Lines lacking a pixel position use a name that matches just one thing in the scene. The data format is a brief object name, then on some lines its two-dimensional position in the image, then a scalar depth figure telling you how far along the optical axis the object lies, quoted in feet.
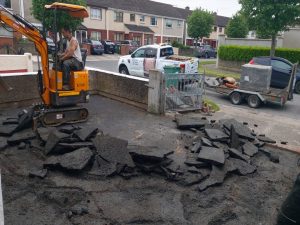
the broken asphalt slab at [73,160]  18.74
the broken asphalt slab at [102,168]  18.94
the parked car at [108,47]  126.93
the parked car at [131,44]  130.62
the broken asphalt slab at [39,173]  18.28
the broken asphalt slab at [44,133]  22.26
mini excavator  24.93
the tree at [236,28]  148.87
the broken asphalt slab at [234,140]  24.19
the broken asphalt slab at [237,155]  22.23
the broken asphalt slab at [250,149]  23.63
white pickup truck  50.16
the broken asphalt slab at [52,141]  20.60
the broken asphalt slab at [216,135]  24.65
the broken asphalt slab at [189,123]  28.07
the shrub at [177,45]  143.33
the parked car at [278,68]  51.47
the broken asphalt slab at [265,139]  27.08
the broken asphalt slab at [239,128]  25.98
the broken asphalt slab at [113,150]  19.73
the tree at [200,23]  146.00
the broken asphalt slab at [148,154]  19.85
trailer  42.86
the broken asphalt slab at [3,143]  21.97
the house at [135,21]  140.75
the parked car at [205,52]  140.74
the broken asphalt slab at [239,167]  20.66
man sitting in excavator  26.48
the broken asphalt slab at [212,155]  20.23
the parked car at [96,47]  116.26
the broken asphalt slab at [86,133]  22.08
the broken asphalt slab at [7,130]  24.17
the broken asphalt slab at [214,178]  18.51
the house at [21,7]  113.15
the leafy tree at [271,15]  66.55
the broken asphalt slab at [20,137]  22.53
